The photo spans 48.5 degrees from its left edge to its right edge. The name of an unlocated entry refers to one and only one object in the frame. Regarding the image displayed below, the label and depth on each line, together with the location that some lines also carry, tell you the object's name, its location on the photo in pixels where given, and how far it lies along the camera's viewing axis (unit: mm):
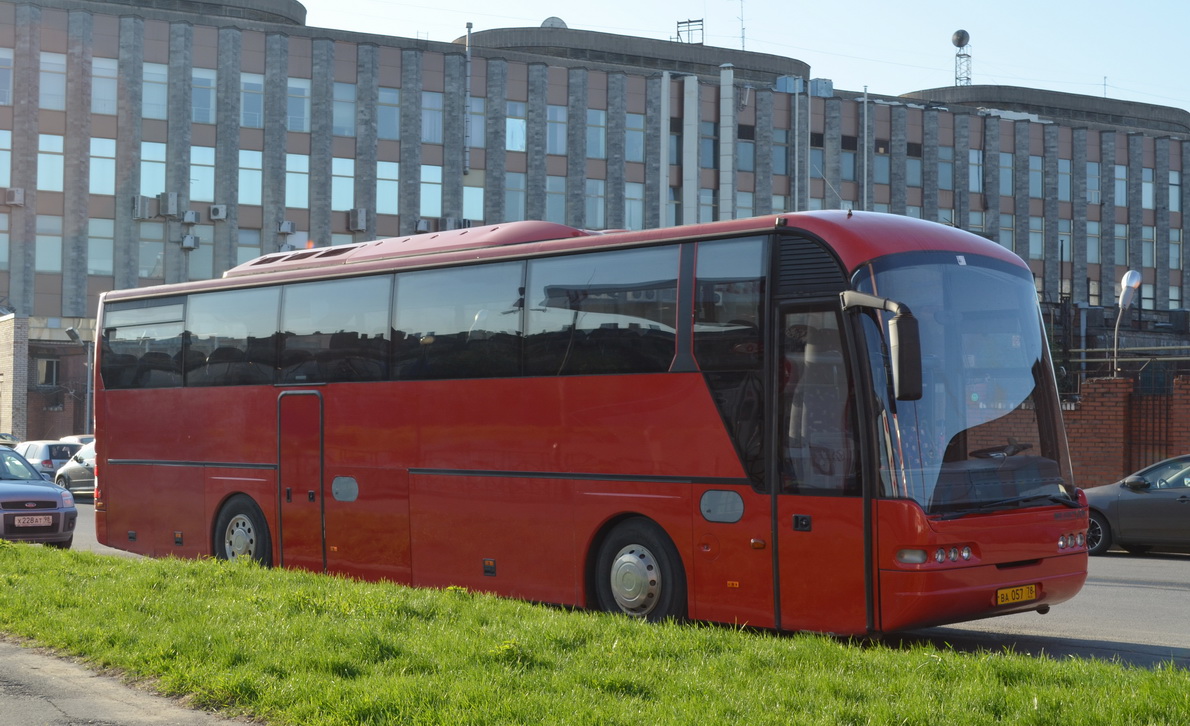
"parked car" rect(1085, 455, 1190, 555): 17781
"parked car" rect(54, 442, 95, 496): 34906
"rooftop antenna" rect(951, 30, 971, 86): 85562
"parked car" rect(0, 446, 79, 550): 18391
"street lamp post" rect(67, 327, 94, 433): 49681
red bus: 9102
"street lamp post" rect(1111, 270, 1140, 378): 27078
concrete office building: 55188
